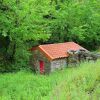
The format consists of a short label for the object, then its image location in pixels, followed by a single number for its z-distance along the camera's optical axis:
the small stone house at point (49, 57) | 21.42
